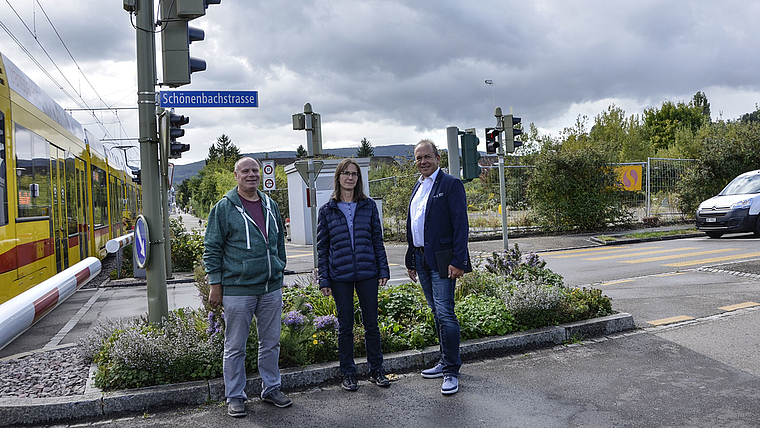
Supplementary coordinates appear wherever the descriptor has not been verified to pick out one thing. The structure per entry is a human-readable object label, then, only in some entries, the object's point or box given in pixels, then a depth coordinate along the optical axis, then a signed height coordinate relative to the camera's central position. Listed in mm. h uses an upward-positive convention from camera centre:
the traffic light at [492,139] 13055 +1569
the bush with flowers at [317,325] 4711 -1080
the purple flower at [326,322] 5402 -1022
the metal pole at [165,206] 5527 +204
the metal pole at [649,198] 22719 +115
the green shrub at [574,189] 20141 +518
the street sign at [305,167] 11508 +976
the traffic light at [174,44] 5309 +1648
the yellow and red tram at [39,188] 7031 +593
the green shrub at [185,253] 13688 -776
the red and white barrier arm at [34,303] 1821 -277
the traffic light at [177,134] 6234 +1084
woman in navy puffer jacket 4746 -399
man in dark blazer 4590 -257
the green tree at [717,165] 22766 +1289
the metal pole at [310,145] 11391 +1425
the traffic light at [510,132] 13148 +1737
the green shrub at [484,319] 5805 -1157
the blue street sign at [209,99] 7512 +1635
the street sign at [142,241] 5219 -180
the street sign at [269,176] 18375 +1331
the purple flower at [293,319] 5141 -935
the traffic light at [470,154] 7145 +676
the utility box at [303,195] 20562 +768
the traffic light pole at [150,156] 5320 +616
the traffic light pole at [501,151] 12891 +1269
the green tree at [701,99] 84200 +14814
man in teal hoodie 4277 -450
